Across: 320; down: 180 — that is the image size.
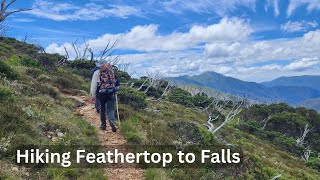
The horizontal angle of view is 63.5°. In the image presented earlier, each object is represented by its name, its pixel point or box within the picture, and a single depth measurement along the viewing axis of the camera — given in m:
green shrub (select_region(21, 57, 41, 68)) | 17.20
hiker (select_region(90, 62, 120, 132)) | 8.28
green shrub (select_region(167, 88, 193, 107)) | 36.61
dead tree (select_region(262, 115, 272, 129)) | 34.46
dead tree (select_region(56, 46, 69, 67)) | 30.90
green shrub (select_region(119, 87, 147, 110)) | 13.72
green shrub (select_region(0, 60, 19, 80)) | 11.18
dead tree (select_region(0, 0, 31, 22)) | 11.26
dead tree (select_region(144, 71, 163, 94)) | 42.39
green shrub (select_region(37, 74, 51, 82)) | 13.76
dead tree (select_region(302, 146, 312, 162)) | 23.82
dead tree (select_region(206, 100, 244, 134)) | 47.16
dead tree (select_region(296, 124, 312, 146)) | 28.64
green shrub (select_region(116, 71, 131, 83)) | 32.64
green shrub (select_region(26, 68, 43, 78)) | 14.26
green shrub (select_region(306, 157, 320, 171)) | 19.44
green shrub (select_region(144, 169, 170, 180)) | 5.76
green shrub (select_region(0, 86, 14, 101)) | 7.21
